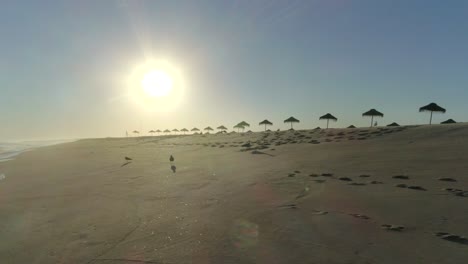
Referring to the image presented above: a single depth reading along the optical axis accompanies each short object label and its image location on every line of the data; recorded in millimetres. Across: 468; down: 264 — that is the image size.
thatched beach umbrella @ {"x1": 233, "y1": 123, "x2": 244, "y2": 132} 67362
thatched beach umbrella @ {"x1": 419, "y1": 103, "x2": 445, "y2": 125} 34875
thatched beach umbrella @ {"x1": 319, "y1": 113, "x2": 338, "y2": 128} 45262
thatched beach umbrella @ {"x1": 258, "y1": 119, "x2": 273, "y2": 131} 60719
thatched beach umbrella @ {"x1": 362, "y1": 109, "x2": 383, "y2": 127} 40569
